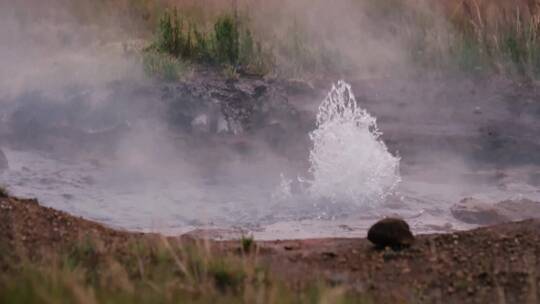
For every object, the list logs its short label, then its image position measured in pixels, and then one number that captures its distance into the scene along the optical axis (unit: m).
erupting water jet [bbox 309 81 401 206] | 21.08
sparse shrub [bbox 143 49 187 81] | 26.20
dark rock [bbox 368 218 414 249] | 14.28
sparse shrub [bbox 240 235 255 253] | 13.37
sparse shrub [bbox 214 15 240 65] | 27.87
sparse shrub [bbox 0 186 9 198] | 16.03
